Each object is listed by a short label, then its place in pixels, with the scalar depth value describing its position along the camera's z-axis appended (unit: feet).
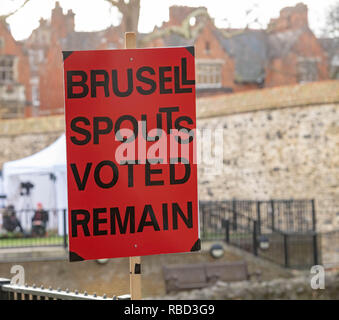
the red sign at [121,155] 12.77
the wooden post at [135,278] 13.07
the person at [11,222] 58.29
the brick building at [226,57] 116.67
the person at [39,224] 55.97
